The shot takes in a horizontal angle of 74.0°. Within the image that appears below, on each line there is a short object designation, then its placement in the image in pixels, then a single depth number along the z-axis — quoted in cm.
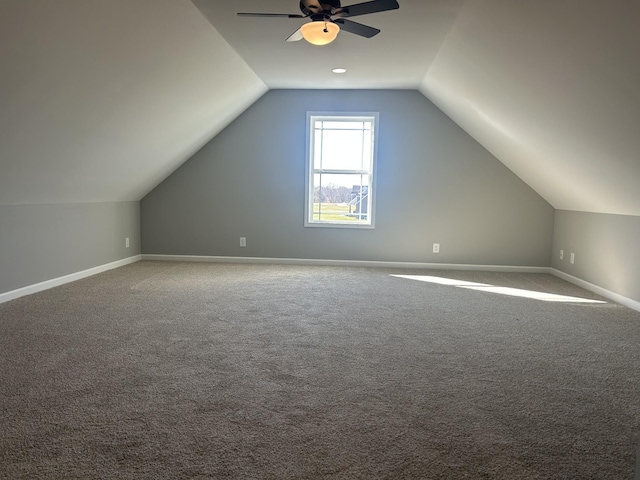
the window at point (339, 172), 612
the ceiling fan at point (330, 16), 269
